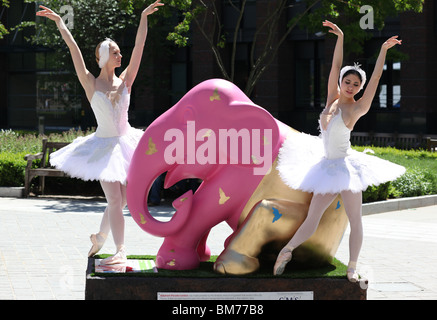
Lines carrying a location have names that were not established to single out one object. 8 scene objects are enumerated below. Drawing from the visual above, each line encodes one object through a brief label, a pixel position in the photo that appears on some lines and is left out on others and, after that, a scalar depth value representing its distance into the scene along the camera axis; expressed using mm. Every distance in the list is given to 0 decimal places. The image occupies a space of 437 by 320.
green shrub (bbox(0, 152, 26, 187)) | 13875
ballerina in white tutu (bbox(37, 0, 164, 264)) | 5969
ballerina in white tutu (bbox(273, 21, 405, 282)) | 5512
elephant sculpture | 5742
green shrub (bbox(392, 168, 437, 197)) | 13820
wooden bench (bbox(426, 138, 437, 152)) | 19078
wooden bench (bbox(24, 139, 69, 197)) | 13422
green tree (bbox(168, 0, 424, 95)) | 14992
